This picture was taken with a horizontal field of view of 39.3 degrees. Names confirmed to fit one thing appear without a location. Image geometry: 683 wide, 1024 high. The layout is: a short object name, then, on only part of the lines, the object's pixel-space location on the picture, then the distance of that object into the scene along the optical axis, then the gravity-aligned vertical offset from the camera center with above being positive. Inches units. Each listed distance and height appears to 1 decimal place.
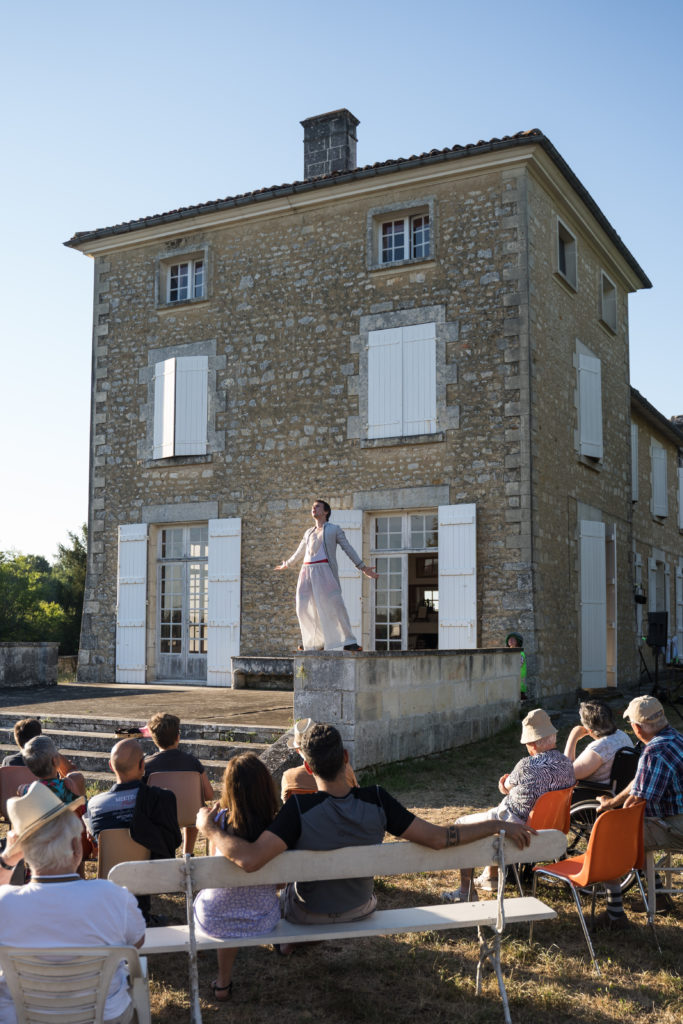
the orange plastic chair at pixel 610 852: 150.5 -38.6
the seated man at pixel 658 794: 163.5 -31.5
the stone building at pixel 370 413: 441.4 +98.7
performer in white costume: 332.5 +5.7
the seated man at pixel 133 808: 157.3 -33.2
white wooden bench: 123.4 -35.3
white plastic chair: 98.6 -38.8
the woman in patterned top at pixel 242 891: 132.1 -39.8
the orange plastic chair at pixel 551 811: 171.6 -36.1
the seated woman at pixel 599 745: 193.6 -27.2
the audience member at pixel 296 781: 173.7 -31.5
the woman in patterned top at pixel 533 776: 179.3 -31.3
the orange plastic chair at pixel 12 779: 184.7 -33.4
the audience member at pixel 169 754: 186.7 -28.7
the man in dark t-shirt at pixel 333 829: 130.3 -30.3
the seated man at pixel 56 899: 99.7 -30.9
